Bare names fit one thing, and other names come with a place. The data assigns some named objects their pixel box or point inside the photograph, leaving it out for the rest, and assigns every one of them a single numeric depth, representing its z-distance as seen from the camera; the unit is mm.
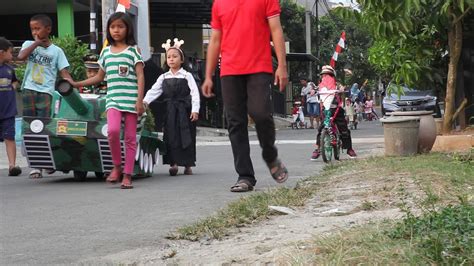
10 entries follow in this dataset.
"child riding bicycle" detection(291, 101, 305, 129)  27953
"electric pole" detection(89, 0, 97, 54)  17109
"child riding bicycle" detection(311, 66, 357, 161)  11500
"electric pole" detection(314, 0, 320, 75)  46188
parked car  24312
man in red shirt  6516
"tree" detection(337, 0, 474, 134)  9602
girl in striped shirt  7656
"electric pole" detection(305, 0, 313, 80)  44188
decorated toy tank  8047
